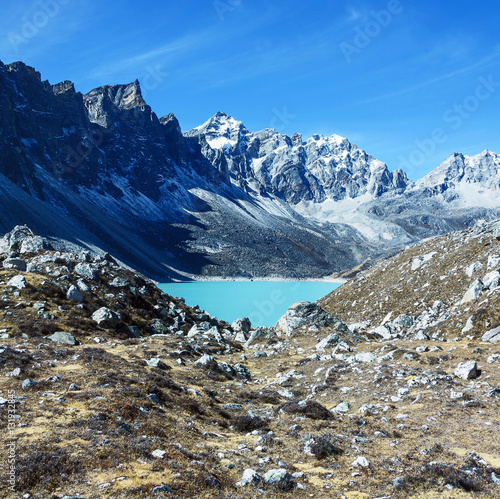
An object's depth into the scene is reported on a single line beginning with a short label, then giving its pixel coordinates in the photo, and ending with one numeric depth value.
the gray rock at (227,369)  20.89
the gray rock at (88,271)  32.38
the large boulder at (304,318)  33.00
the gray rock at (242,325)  37.12
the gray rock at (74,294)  27.91
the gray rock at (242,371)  21.05
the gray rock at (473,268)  32.67
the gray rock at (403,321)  33.77
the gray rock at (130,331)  27.50
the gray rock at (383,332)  30.95
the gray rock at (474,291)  28.41
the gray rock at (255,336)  31.31
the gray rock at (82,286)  29.71
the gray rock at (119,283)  33.01
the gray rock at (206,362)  20.52
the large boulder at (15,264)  30.99
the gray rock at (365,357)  21.12
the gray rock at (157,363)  18.24
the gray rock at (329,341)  26.66
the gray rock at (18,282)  26.65
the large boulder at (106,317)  26.73
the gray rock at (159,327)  31.05
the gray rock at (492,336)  22.08
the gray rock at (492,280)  27.36
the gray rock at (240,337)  33.15
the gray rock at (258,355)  26.33
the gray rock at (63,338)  20.98
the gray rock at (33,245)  37.81
